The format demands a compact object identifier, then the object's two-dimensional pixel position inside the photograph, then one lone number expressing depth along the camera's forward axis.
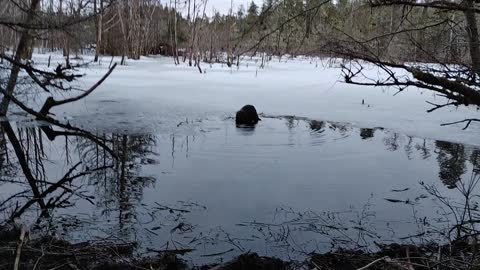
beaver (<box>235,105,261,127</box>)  9.31
